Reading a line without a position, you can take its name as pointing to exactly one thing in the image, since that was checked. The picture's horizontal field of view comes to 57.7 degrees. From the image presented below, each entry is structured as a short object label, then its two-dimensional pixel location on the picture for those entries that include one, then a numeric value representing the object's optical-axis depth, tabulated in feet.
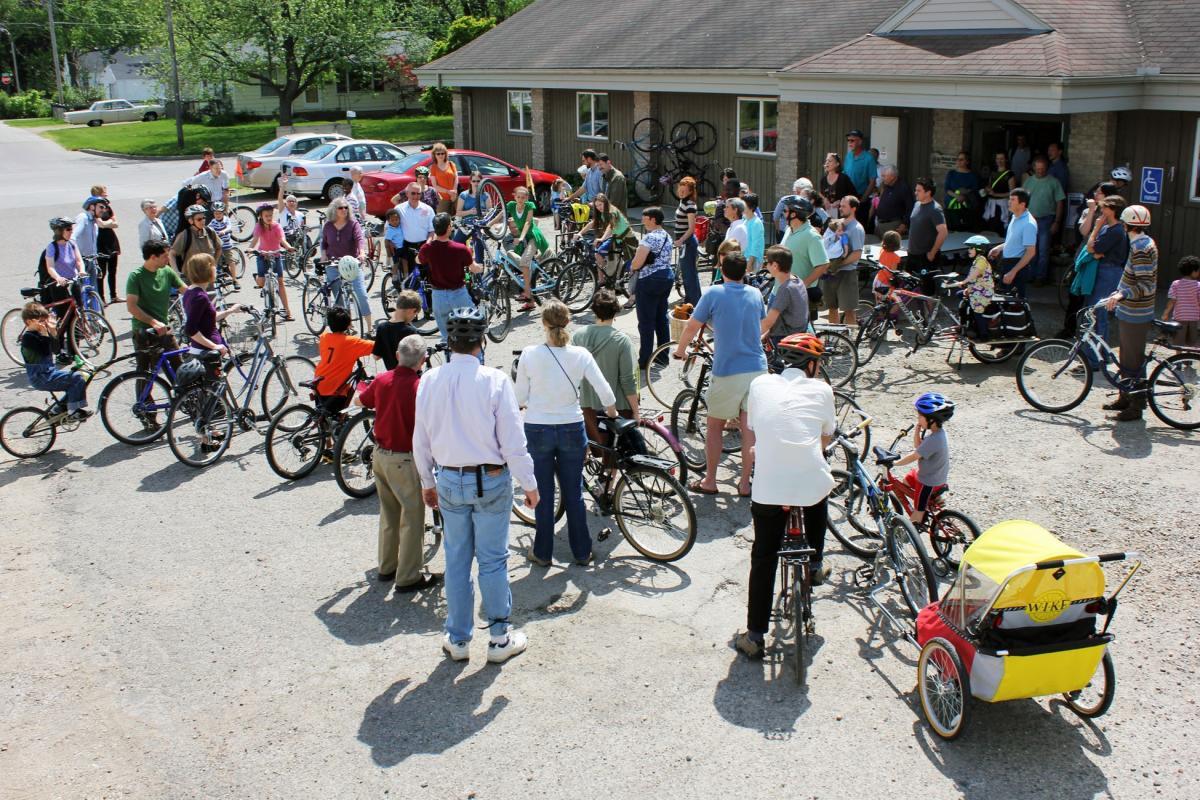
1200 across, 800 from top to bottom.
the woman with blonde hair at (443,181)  55.21
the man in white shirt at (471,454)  20.12
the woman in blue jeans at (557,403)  23.65
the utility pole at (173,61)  134.51
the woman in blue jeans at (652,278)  37.32
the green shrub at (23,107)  260.62
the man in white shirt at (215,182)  63.36
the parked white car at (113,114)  213.89
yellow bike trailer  17.30
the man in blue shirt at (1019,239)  39.09
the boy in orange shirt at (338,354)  29.66
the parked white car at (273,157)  89.61
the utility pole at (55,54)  256.68
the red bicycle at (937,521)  23.35
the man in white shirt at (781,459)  19.72
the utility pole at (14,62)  300.94
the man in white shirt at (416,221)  46.27
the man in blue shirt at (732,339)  27.22
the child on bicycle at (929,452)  22.58
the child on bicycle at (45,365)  33.83
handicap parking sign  50.14
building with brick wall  49.37
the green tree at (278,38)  137.49
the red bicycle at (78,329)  41.83
